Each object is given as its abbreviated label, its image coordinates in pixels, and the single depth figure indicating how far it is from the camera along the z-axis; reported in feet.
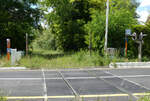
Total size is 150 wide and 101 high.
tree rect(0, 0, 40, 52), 61.00
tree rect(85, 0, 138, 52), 49.08
